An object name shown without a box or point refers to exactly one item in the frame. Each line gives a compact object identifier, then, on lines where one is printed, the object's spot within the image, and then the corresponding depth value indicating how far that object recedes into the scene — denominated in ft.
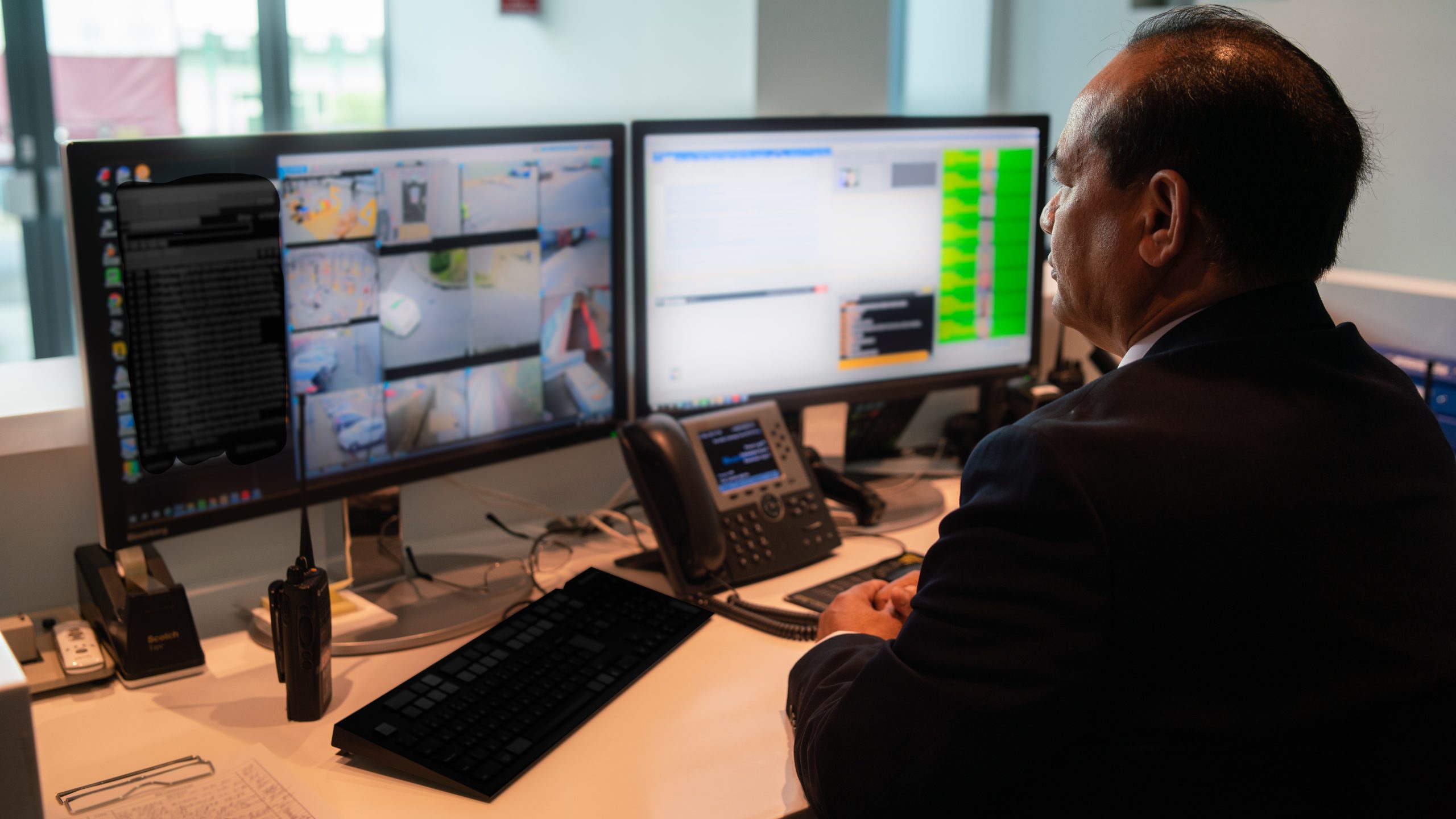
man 2.41
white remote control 3.54
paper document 2.88
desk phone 4.38
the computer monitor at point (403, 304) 3.38
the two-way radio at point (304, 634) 3.34
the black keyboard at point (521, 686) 3.14
